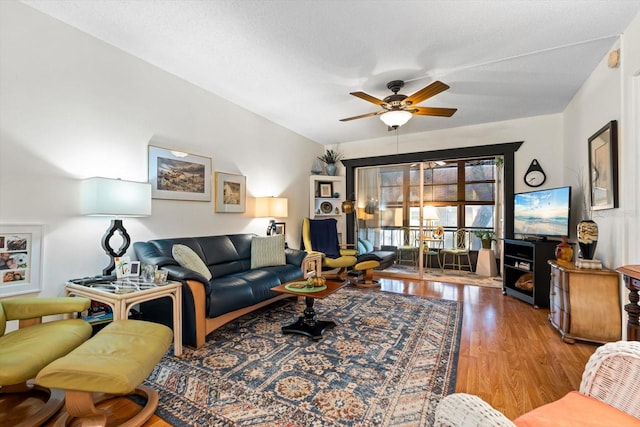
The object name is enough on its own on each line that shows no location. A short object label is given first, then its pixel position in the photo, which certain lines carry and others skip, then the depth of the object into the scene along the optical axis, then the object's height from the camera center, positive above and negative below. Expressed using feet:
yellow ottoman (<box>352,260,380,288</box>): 15.60 -3.01
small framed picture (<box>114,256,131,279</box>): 7.88 -1.34
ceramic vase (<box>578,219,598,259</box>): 9.13 -0.55
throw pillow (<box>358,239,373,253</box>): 19.22 -1.76
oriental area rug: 5.46 -3.65
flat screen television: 11.48 +0.29
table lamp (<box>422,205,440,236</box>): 20.97 +0.36
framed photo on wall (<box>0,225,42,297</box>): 6.82 -1.01
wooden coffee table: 8.73 -3.30
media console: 11.86 -2.18
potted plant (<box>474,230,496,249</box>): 19.36 -1.25
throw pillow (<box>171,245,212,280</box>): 8.88 -1.28
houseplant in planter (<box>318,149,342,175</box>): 19.47 +4.06
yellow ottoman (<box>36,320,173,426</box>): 4.26 -2.34
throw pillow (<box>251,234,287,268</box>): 12.39 -1.45
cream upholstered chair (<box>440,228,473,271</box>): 20.72 -2.12
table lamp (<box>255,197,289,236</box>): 14.16 +0.49
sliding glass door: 18.99 +0.97
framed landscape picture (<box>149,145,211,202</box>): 10.14 +1.60
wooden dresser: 8.30 -2.51
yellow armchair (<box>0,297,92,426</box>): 4.61 -2.24
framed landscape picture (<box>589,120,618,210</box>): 8.29 +1.63
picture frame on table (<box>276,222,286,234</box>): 15.60 -0.51
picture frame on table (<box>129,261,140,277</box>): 8.18 -1.45
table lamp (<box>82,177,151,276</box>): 7.46 +0.41
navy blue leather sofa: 8.03 -2.13
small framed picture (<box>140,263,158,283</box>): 7.83 -1.51
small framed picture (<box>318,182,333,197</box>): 19.02 +1.93
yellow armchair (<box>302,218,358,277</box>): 15.47 -1.54
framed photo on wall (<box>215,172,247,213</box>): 12.57 +1.14
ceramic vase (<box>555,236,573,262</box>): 10.26 -1.14
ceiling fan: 10.19 +4.02
